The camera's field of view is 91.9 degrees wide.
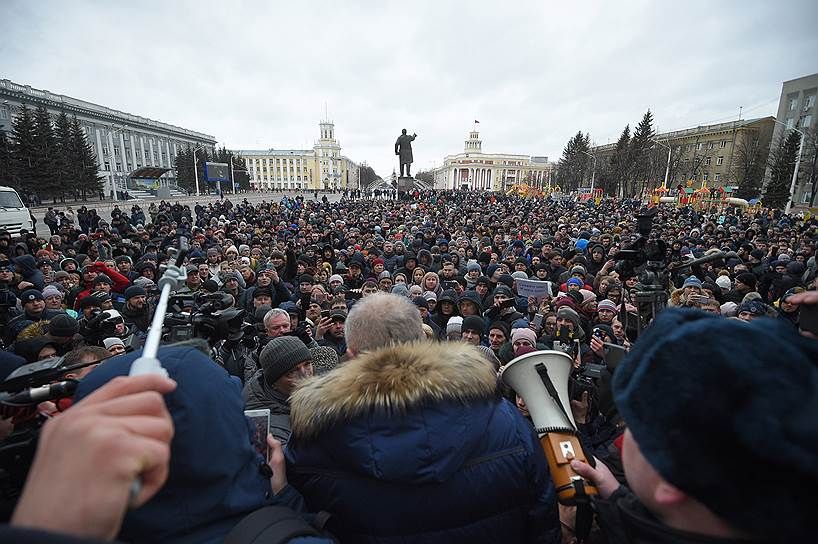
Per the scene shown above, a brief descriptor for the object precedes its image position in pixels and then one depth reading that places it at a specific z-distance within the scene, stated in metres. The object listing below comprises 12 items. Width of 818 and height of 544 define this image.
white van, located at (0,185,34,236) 15.60
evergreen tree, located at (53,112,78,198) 40.44
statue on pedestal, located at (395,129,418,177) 32.69
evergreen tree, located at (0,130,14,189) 35.25
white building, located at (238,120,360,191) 132.88
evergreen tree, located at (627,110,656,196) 48.34
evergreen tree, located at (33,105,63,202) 38.42
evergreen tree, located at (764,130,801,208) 33.98
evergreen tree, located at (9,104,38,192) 37.13
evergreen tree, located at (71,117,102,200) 44.50
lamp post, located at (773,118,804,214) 30.39
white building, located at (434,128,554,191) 124.31
